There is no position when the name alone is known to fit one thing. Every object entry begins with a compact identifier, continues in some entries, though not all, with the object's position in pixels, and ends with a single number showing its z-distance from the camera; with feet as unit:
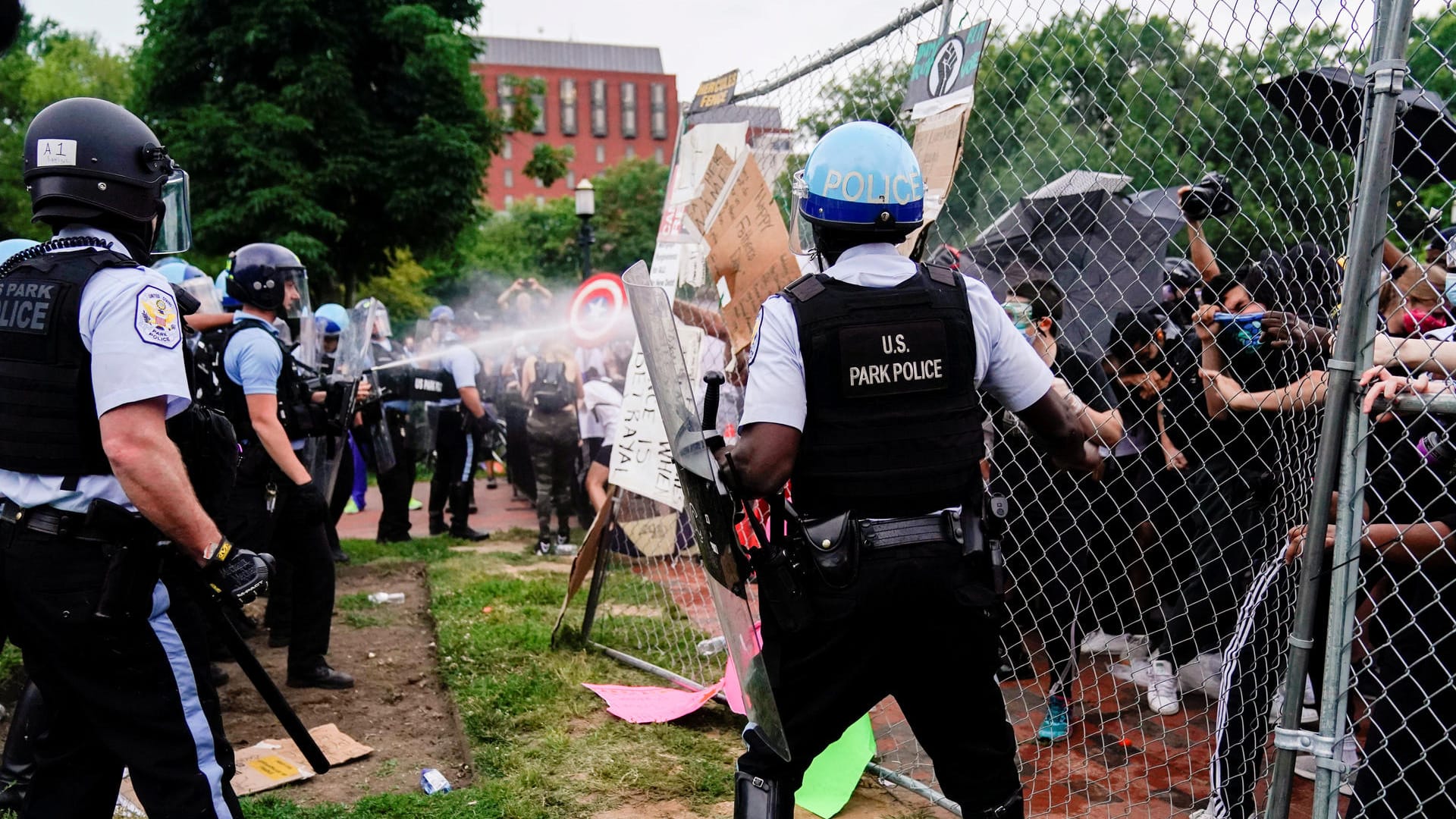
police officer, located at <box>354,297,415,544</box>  32.63
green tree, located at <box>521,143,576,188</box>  83.97
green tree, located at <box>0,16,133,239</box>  100.01
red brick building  307.58
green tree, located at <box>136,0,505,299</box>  68.44
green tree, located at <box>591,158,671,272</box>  152.25
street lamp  56.03
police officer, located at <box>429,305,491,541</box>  32.94
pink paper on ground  15.72
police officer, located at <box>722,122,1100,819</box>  8.46
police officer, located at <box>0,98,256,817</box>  8.88
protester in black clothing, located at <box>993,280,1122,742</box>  13.78
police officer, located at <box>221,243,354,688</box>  16.62
